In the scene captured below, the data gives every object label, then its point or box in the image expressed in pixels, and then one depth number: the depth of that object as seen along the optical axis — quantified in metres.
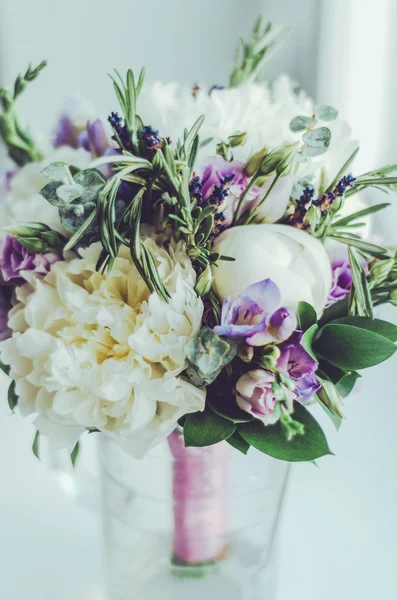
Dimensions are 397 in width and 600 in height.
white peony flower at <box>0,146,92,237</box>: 0.44
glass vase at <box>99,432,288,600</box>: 0.53
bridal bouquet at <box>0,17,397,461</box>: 0.37
